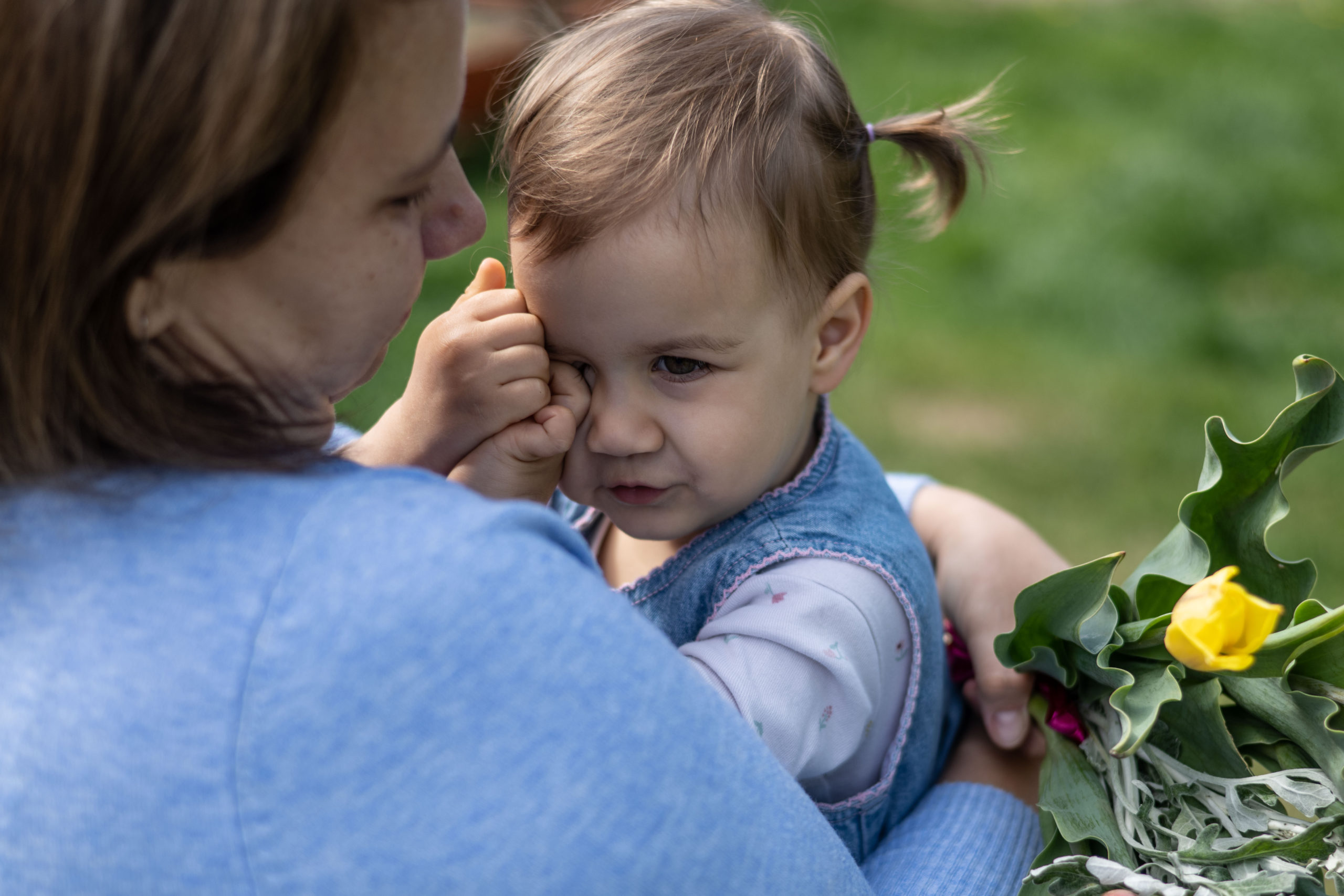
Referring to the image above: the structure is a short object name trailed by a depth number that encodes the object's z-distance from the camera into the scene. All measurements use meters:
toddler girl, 1.35
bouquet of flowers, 1.27
